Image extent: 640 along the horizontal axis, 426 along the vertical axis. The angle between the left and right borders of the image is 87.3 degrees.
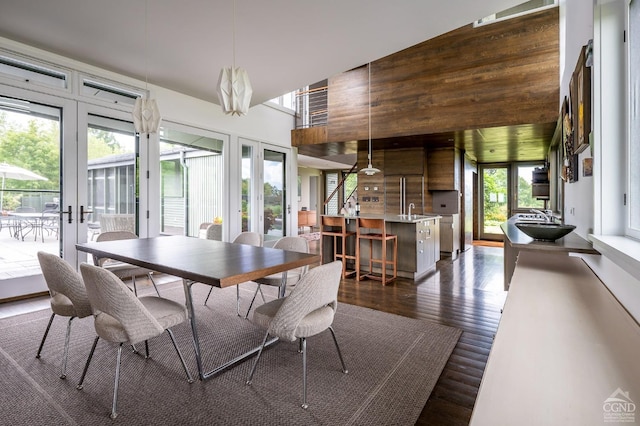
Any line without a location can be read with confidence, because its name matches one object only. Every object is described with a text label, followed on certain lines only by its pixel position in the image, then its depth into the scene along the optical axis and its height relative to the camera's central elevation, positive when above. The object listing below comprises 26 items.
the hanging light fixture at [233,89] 2.45 +0.89
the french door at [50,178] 3.99 +0.42
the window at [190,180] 5.57 +0.55
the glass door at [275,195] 7.40 +0.34
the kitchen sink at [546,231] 2.25 -0.15
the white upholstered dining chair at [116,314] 1.84 -0.59
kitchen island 5.14 -0.55
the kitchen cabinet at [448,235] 7.36 -0.55
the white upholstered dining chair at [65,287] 2.20 -0.51
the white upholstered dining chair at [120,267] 3.39 -0.48
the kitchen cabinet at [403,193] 7.36 +0.38
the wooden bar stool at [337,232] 5.19 -0.37
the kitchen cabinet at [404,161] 7.32 +1.09
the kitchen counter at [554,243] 1.97 -0.22
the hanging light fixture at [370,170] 5.76 +0.69
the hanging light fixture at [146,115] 3.12 +0.89
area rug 1.88 -1.13
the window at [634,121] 1.52 +0.42
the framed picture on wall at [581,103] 1.95 +0.68
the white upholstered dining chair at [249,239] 3.87 -0.33
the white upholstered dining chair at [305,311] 1.92 -0.59
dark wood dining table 2.07 -0.36
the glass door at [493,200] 10.02 +0.31
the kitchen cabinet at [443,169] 7.39 +0.92
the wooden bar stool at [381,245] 4.91 -0.53
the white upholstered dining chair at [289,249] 3.10 -0.38
